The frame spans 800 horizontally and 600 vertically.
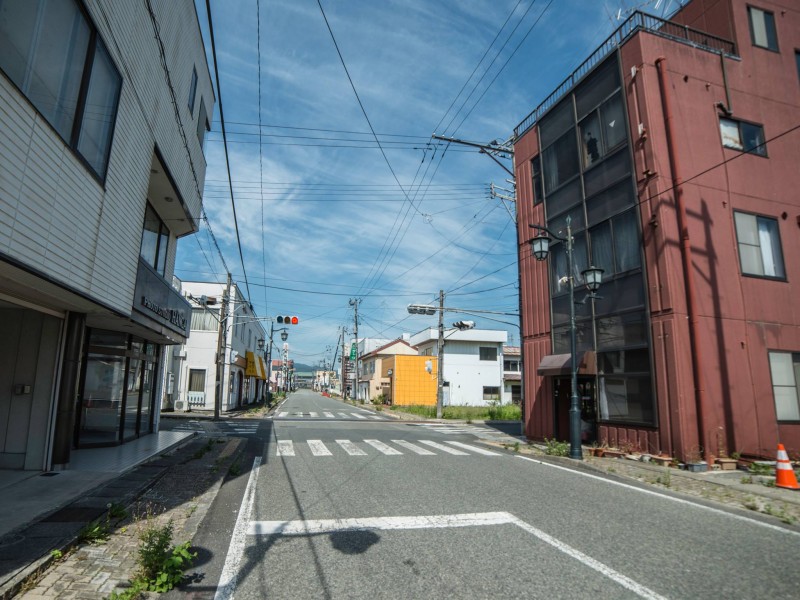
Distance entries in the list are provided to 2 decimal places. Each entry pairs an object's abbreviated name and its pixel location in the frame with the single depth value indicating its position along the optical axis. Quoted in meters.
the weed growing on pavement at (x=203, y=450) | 10.60
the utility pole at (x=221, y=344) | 23.09
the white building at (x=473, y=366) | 44.31
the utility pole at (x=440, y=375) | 28.92
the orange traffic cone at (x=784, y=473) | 8.52
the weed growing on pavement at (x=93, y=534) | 4.90
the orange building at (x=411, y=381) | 45.28
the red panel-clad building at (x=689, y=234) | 10.99
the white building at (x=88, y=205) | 5.48
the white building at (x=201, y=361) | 28.31
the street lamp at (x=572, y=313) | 11.42
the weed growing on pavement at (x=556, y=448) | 11.97
